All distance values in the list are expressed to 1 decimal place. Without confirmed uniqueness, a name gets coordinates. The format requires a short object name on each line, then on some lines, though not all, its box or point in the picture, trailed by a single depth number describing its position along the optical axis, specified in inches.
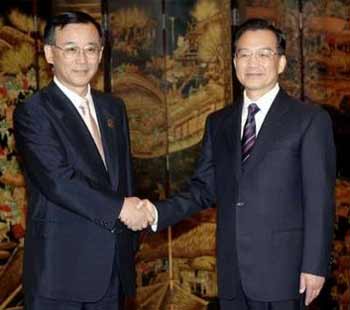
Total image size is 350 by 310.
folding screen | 174.7
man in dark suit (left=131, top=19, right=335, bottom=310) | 101.3
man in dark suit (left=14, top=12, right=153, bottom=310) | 104.8
